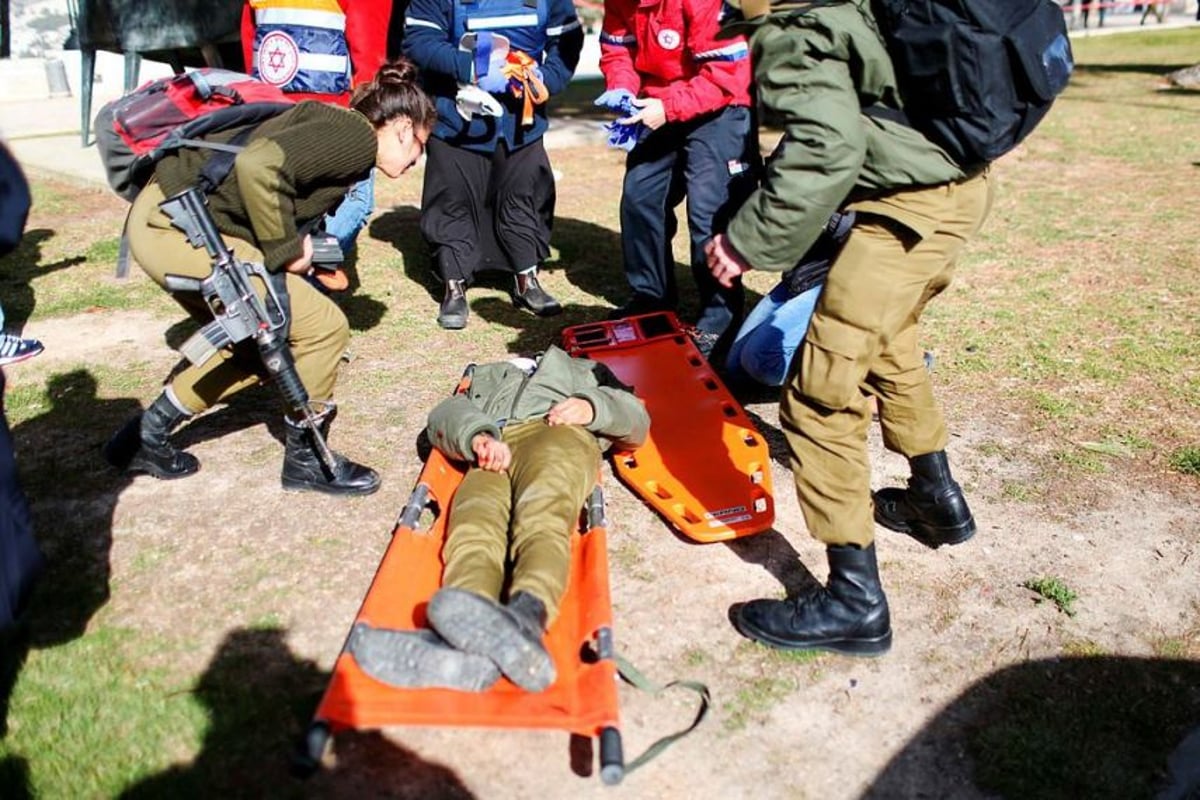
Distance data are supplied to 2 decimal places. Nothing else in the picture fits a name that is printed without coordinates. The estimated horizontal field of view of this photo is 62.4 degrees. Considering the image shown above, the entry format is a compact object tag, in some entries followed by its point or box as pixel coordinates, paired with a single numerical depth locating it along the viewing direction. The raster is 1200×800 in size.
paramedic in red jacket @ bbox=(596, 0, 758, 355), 5.22
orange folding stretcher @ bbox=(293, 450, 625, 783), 2.54
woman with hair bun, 3.62
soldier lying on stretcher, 2.66
